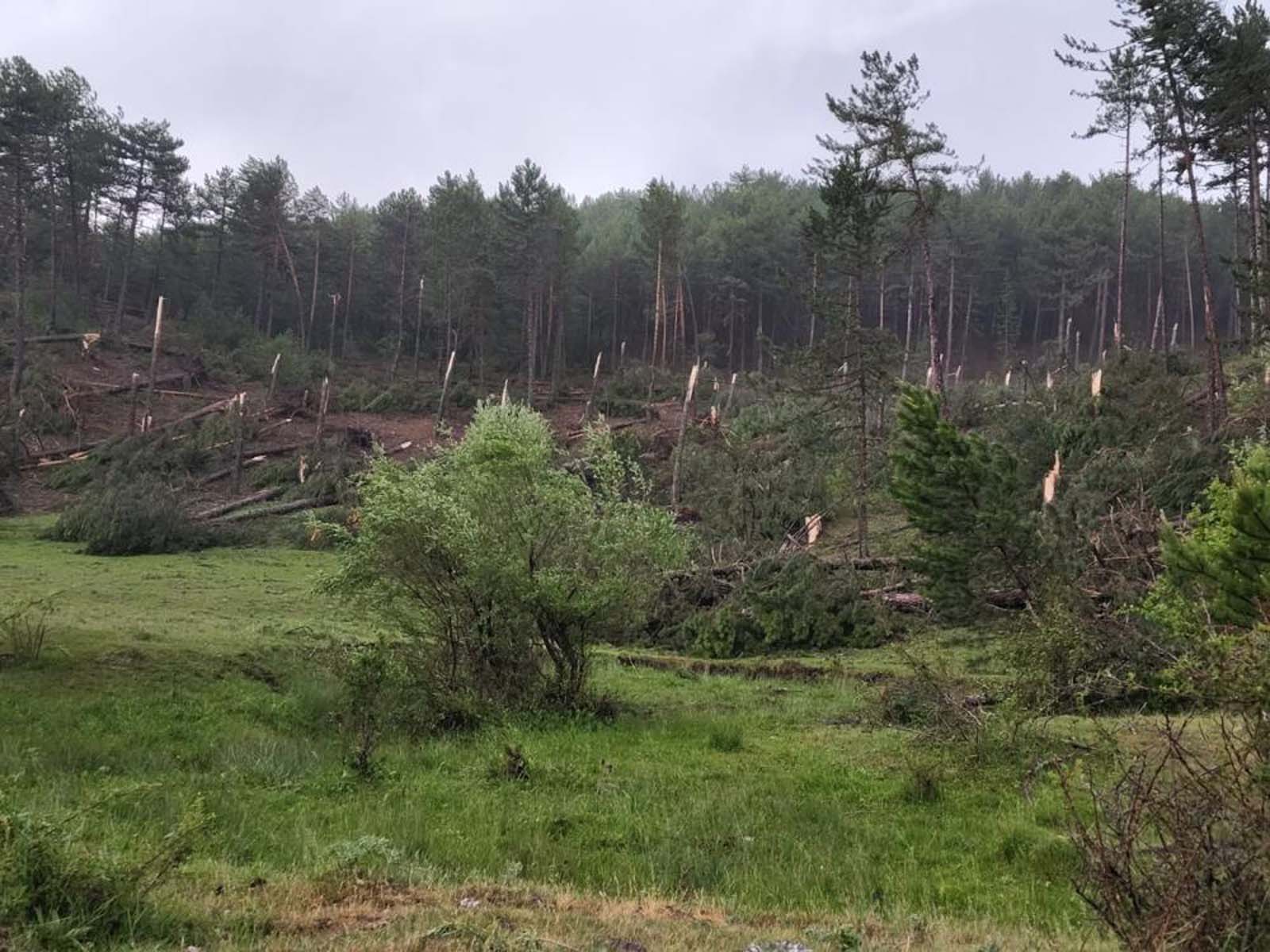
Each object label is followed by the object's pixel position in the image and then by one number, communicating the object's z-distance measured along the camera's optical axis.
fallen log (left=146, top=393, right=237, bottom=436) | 40.16
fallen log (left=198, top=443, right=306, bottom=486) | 38.22
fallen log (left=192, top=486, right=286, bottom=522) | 32.88
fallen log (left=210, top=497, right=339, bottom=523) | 32.94
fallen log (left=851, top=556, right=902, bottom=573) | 21.16
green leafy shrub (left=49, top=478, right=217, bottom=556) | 28.05
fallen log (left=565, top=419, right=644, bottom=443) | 43.62
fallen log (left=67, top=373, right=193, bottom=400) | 44.22
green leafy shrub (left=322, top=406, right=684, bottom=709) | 12.13
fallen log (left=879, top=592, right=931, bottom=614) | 19.55
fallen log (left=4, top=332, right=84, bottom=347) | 46.72
